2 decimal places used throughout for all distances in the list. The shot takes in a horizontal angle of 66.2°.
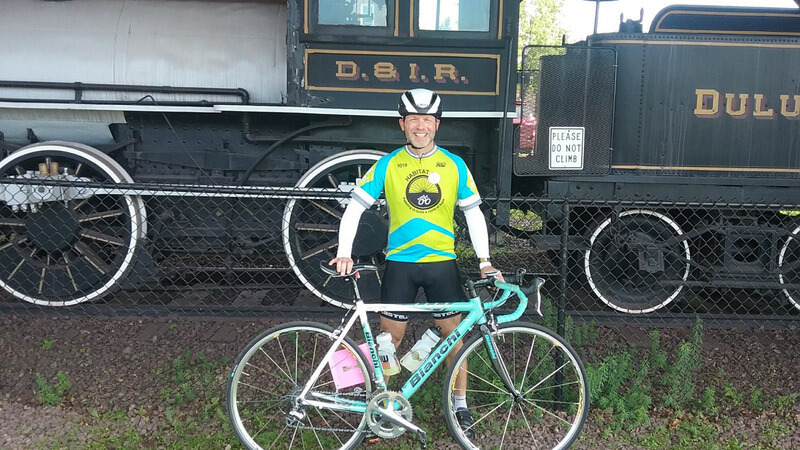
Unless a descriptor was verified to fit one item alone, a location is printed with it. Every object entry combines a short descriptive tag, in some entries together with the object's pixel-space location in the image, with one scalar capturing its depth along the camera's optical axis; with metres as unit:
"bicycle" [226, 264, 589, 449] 2.56
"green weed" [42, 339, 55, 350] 3.76
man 2.55
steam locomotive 4.02
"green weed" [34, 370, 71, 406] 3.20
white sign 4.12
